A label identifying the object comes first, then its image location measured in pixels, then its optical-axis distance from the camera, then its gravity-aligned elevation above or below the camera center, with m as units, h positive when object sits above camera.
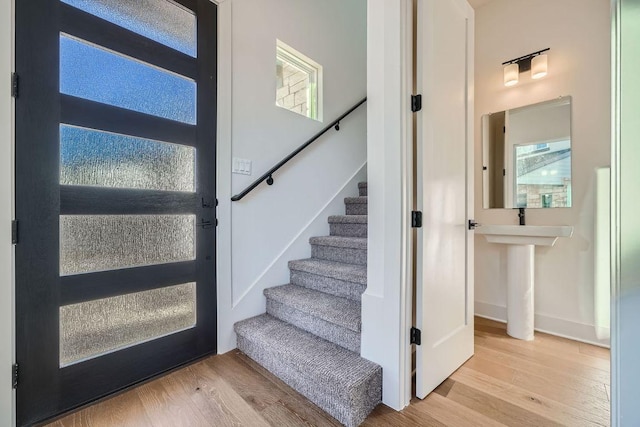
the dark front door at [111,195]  1.26 +0.10
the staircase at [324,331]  1.32 -0.78
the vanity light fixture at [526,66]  2.28 +1.28
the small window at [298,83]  2.52 +1.28
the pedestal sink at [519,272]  2.13 -0.48
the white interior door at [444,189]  1.43 +0.15
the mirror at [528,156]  2.24 +0.51
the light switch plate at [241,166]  1.97 +0.35
